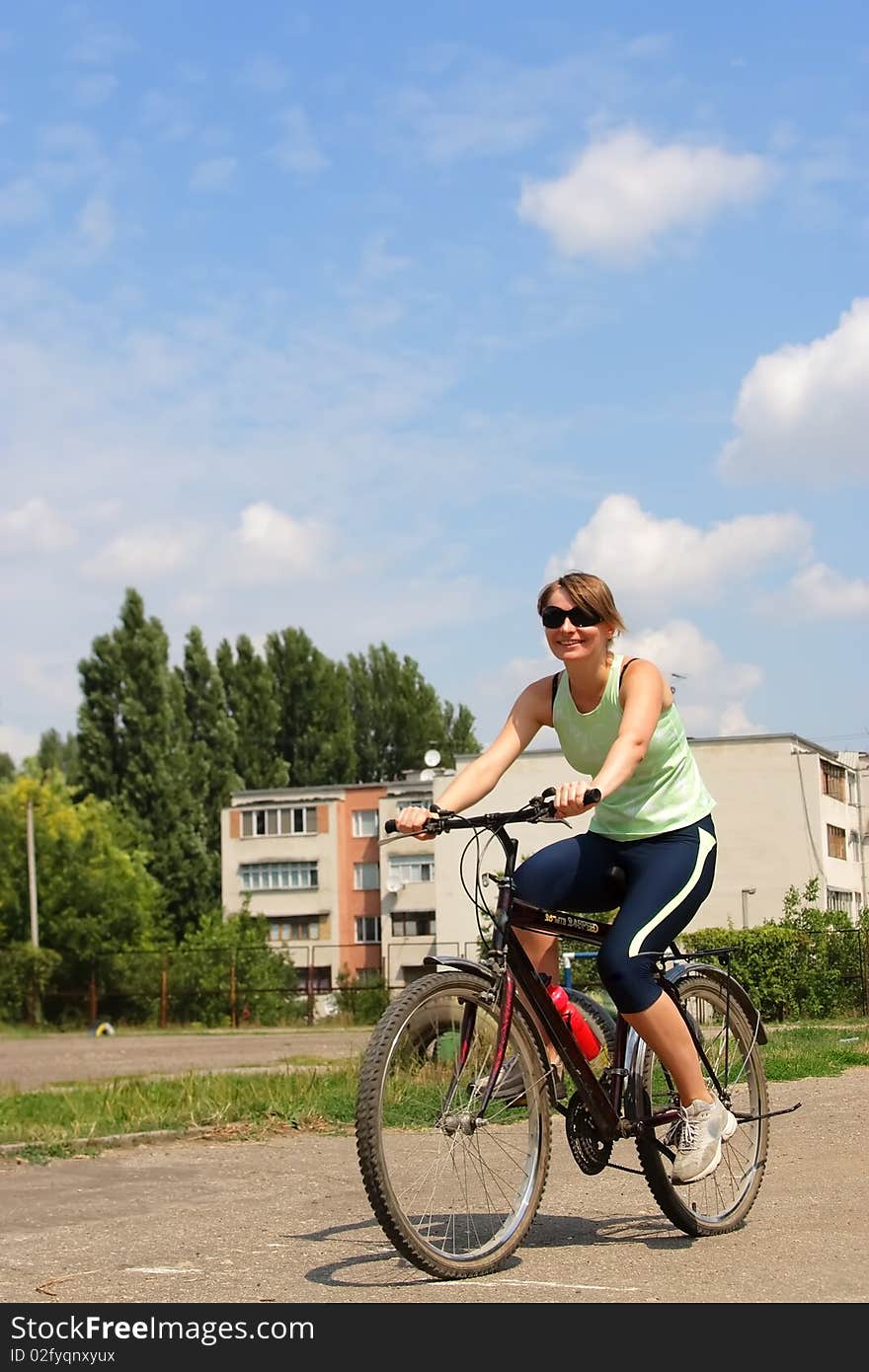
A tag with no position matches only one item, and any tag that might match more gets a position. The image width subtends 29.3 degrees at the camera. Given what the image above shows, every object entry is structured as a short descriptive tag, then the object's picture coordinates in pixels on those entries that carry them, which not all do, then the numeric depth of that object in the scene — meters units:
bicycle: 4.75
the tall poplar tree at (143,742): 72.00
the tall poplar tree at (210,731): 76.81
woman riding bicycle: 5.29
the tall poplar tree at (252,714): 79.62
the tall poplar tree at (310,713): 82.19
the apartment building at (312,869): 80.25
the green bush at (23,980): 53.38
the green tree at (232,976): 50.56
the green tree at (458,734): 89.44
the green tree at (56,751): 107.33
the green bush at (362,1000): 46.22
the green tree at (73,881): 59.42
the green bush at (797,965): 30.84
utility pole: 57.42
